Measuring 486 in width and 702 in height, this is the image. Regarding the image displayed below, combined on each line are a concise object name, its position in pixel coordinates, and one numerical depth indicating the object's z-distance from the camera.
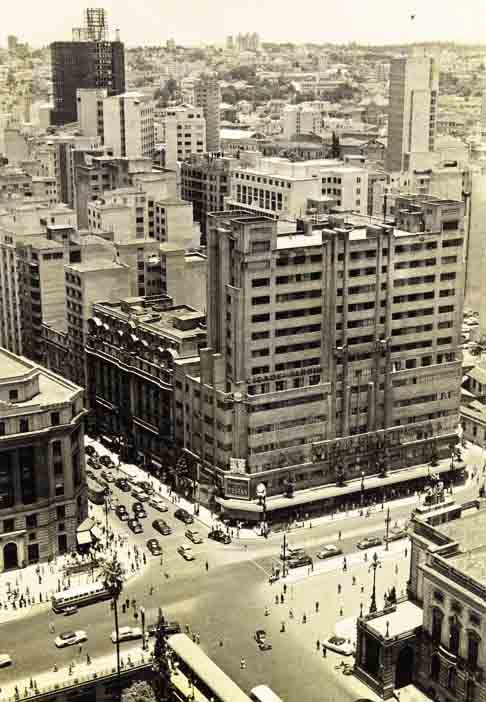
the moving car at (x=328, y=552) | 129.16
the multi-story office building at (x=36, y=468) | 126.62
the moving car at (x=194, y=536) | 133.25
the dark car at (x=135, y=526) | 136.25
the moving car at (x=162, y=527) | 135.62
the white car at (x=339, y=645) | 108.50
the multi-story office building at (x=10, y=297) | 187.25
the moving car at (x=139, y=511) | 140.25
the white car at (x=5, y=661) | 106.74
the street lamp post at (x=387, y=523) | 131.62
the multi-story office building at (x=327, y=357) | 137.62
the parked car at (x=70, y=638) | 110.19
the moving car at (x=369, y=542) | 131.38
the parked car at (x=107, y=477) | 153.12
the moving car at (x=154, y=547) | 130.25
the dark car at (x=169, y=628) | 110.19
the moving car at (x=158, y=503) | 142.86
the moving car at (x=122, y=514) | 140.12
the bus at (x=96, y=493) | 145.00
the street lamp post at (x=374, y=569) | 107.62
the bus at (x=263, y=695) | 97.06
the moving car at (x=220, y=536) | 133.25
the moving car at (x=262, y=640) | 109.44
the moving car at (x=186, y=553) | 129.00
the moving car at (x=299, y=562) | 127.06
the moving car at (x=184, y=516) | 138.75
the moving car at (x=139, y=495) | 145.88
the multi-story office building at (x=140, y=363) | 150.88
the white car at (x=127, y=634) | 110.12
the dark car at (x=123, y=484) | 149.88
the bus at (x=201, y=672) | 95.44
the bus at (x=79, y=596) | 117.19
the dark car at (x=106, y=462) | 158.75
